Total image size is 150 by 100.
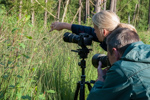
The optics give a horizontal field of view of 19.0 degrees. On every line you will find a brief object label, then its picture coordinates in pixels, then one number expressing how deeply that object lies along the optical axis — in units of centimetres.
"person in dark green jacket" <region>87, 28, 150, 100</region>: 272
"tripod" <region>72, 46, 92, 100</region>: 521
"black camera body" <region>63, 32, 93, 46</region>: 509
